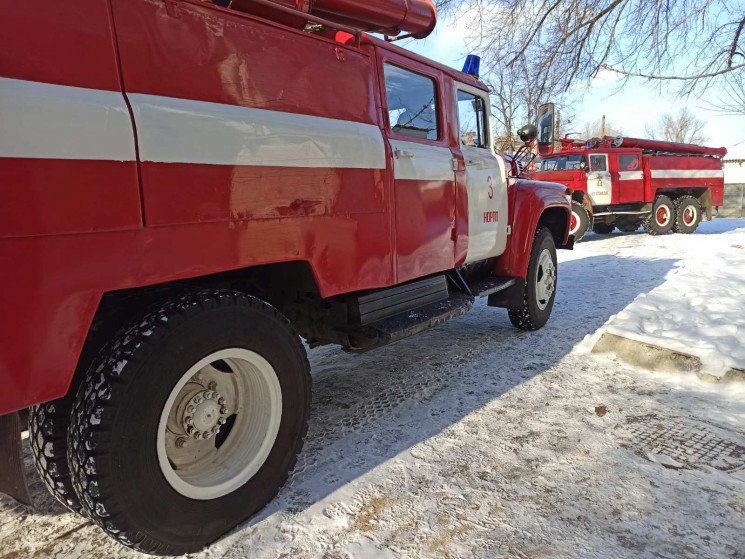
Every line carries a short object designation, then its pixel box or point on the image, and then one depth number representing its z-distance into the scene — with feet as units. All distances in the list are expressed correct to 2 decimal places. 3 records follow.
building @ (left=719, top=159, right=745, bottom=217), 73.61
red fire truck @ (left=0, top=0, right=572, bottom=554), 5.39
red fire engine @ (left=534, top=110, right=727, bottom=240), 46.24
